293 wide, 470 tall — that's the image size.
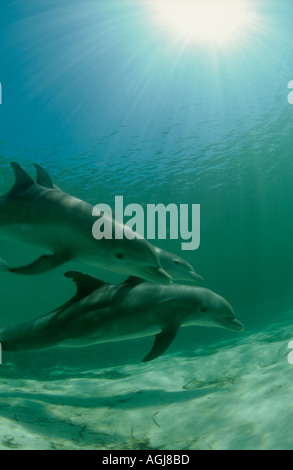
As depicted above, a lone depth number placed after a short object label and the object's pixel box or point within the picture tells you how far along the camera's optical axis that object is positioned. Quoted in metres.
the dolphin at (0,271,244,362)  4.08
